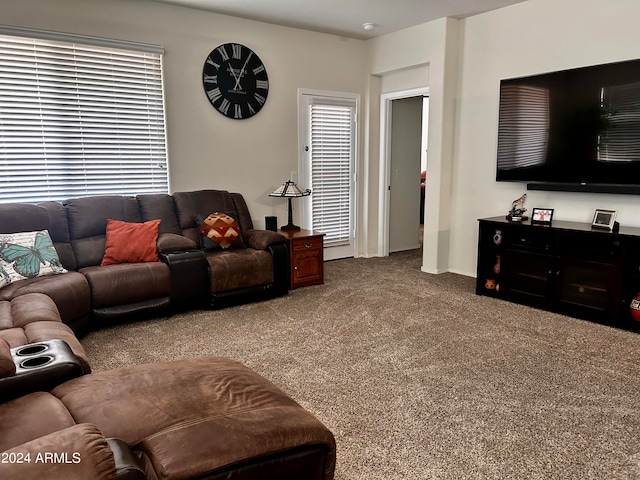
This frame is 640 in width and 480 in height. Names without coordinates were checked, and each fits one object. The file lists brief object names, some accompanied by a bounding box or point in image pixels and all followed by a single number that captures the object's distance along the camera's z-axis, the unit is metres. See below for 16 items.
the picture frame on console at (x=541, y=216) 4.08
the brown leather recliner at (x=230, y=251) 4.09
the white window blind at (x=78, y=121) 3.92
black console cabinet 3.57
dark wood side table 4.72
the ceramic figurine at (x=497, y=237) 4.33
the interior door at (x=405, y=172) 6.28
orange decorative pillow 3.88
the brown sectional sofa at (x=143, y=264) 3.41
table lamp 5.05
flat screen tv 3.72
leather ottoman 1.32
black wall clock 4.84
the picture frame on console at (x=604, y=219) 3.75
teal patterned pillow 3.30
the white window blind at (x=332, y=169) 5.71
